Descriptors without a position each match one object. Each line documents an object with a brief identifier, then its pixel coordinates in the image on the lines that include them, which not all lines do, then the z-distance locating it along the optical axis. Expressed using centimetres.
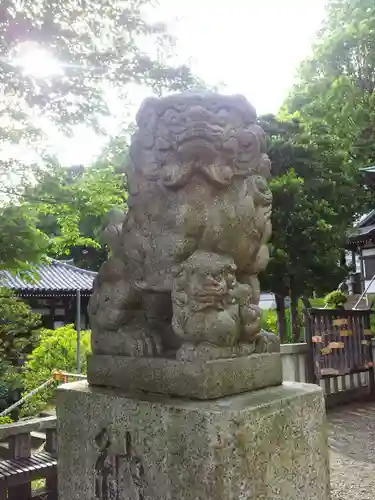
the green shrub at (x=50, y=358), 895
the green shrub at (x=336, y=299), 928
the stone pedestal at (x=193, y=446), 164
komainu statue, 190
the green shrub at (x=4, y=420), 658
